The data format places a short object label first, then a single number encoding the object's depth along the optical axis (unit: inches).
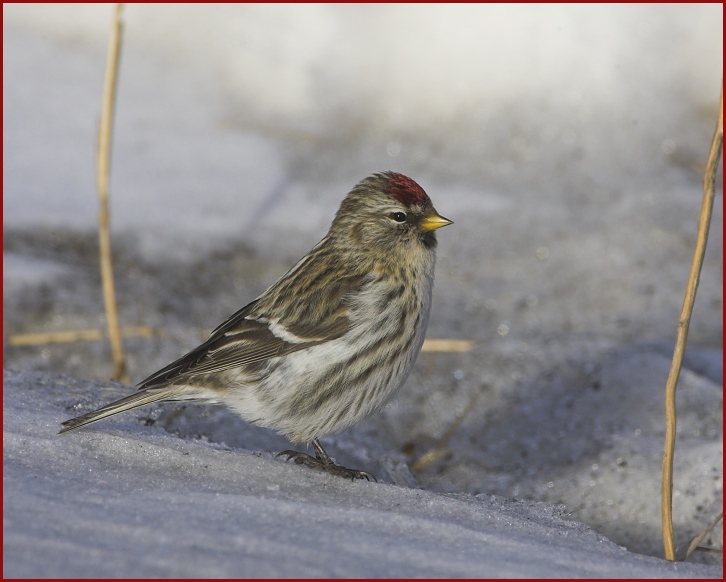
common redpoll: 243.8
